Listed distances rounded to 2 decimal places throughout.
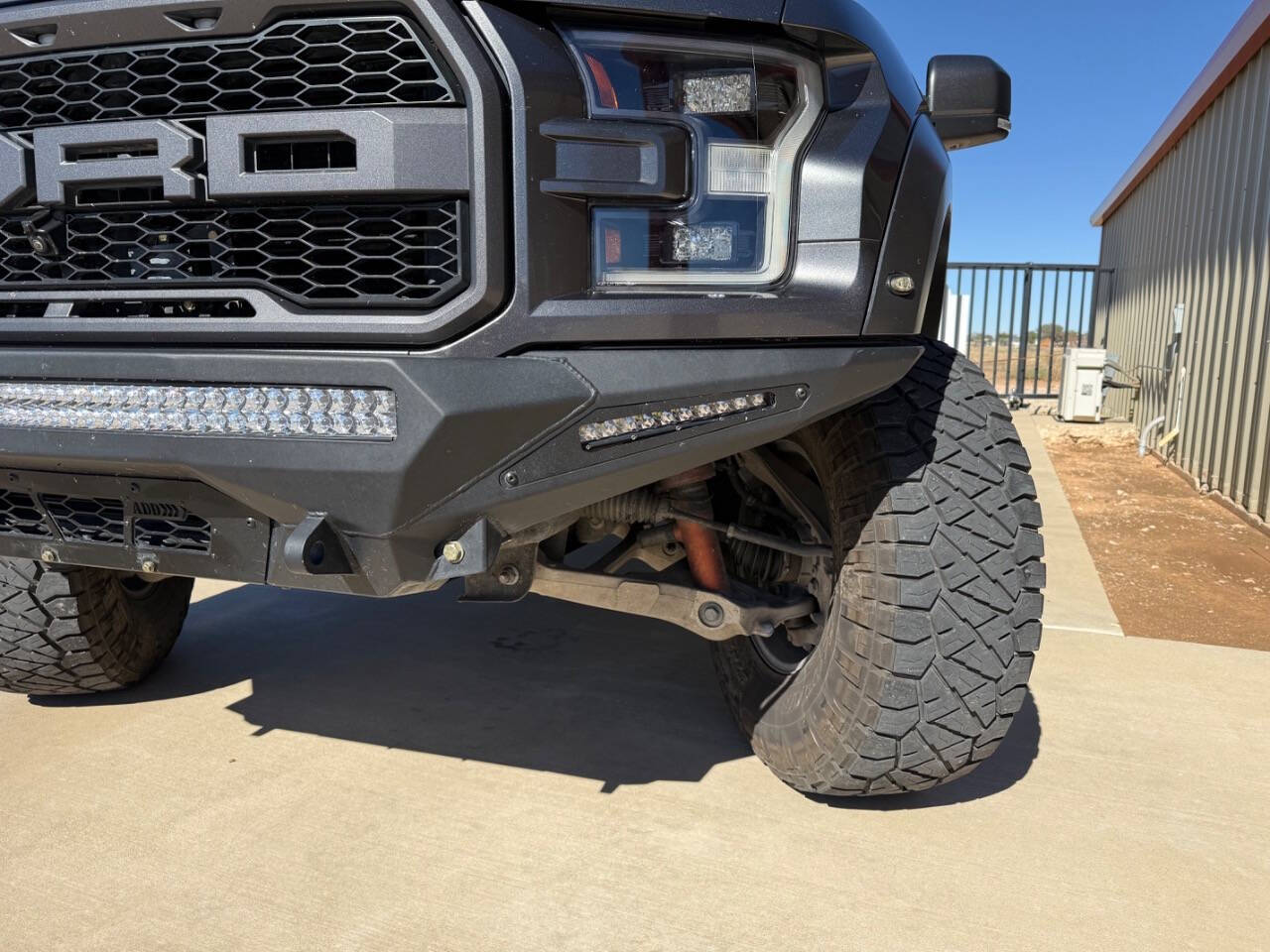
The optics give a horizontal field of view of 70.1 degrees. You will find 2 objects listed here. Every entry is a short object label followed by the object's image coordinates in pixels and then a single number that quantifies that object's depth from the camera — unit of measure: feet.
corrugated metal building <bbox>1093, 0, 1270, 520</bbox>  19.27
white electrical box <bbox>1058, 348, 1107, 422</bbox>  34.94
